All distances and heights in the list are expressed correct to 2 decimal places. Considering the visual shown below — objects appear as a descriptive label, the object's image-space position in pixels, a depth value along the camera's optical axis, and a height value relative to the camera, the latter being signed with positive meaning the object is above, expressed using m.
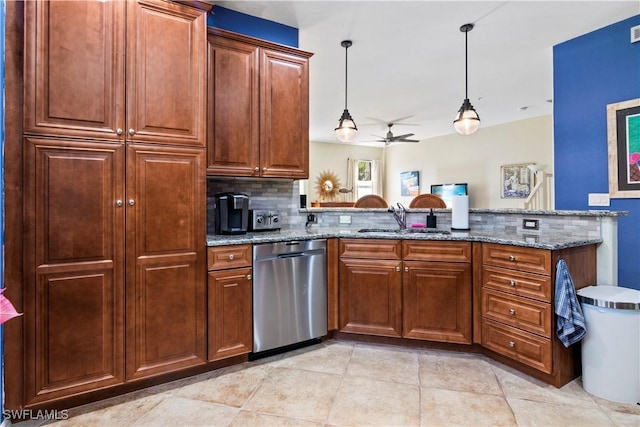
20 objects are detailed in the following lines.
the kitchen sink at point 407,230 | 3.00 -0.15
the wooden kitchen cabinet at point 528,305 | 2.08 -0.60
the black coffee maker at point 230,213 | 2.55 +0.01
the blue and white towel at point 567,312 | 2.00 -0.58
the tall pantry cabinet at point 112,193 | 1.75 +0.12
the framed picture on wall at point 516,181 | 6.45 +0.63
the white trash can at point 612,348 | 1.93 -0.78
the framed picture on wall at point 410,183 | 8.86 +0.81
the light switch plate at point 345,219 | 3.31 -0.05
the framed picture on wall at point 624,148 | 2.84 +0.56
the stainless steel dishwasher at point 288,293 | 2.41 -0.59
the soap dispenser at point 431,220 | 3.12 -0.06
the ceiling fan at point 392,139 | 6.43 +1.43
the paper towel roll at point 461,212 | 2.91 +0.01
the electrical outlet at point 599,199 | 3.04 +0.13
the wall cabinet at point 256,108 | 2.49 +0.82
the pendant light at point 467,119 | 3.63 +1.01
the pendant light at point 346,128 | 4.13 +1.04
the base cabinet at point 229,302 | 2.23 -0.59
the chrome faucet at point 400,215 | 3.11 -0.01
